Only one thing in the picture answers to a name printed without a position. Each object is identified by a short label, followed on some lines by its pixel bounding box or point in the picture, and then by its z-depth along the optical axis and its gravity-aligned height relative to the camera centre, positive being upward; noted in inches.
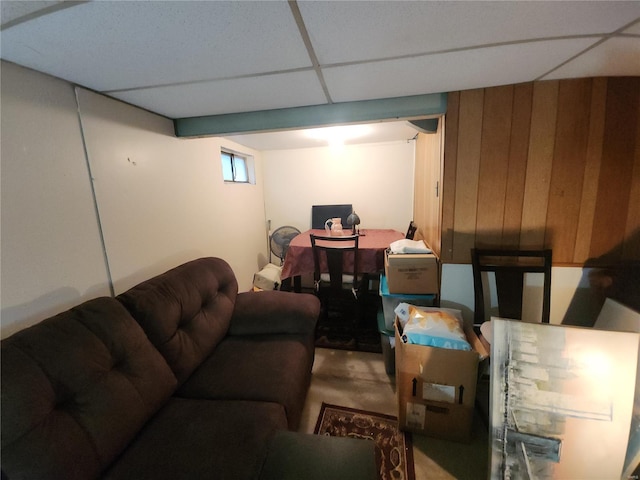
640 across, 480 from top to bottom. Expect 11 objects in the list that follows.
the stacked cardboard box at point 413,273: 68.6 -22.7
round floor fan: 141.5 -22.4
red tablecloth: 94.1 -23.1
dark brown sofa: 29.8 -30.4
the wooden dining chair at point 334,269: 88.2 -27.5
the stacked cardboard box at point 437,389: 50.6 -42.1
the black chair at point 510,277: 59.9 -22.2
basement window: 110.6 +17.3
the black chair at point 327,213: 136.9 -8.8
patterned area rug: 48.2 -54.4
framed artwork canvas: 38.1 -34.9
